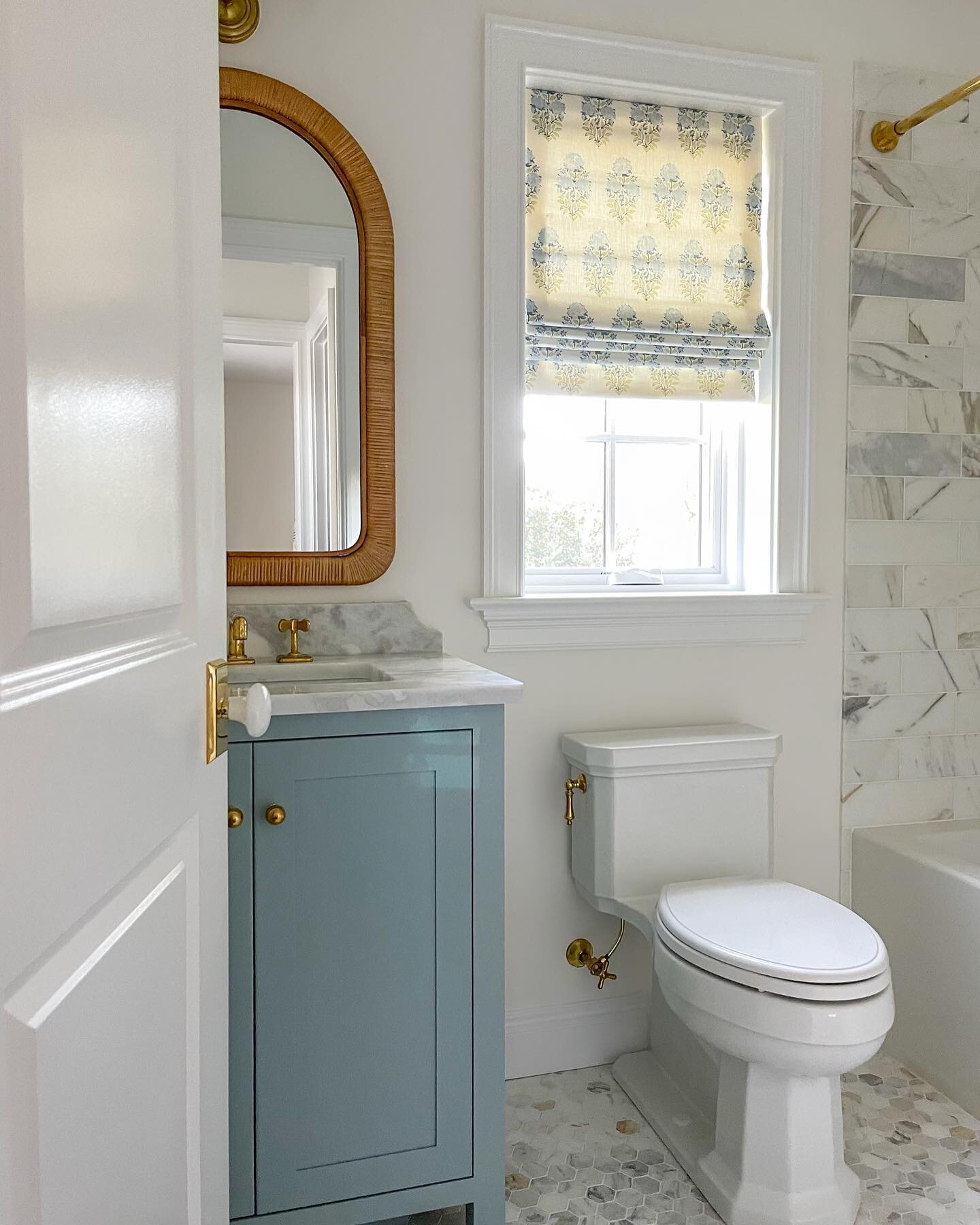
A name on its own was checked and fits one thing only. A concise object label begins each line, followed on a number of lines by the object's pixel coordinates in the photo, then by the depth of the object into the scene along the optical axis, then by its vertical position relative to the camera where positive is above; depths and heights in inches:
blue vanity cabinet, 56.9 -25.5
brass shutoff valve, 83.7 -35.7
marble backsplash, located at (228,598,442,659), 76.9 -6.3
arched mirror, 75.3 +16.8
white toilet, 60.2 -27.4
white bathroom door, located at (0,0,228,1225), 17.5 -1.3
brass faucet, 69.8 -6.6
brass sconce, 72.4 +40.6
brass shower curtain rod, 81.9 +39.8
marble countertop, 55.8 -8.4
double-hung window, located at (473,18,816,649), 83.0 +20.0
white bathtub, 79.4 -33.5
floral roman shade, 85.1 +27.9
